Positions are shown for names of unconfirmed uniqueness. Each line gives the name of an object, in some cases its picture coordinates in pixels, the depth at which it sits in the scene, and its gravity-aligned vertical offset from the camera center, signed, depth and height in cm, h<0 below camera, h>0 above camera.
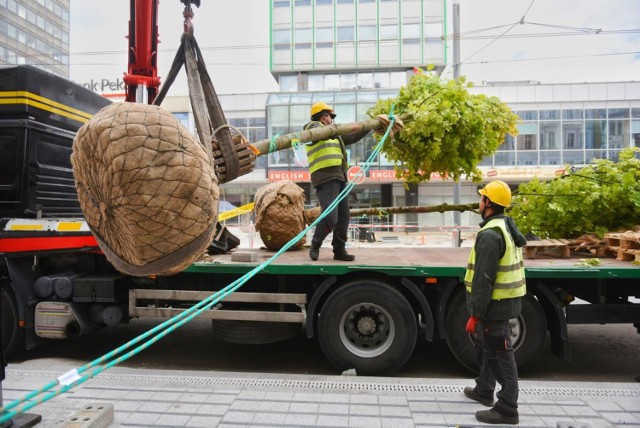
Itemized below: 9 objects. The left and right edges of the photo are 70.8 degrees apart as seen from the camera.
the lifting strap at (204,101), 239 +66
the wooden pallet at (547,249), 574 -36
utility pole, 1368 +543
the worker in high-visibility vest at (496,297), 372 -64
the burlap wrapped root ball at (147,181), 185 +16
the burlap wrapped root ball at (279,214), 651 +8
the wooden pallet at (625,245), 512 -28
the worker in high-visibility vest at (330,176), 555 +54
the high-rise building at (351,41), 3195 +1283
